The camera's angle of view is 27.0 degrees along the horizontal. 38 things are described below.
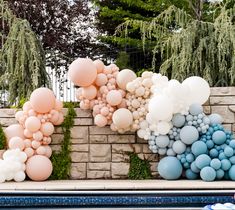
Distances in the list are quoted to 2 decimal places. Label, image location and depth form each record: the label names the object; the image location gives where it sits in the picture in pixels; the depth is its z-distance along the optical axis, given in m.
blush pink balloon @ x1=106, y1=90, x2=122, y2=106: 6.45
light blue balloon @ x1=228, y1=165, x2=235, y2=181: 6.18
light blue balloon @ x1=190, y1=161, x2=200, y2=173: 6.31
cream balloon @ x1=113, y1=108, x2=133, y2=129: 6.35
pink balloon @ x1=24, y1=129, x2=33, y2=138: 6.46
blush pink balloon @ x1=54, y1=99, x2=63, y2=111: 6.60
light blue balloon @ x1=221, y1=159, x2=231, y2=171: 6.20
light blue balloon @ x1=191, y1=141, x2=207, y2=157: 6.25
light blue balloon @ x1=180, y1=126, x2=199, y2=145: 6.29
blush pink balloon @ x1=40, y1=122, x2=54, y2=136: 6.45
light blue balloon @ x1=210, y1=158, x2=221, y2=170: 6.16
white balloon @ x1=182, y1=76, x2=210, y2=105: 6.50
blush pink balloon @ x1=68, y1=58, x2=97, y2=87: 6.42
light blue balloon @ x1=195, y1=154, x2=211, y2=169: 6.17
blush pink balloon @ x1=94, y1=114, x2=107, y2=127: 6.48
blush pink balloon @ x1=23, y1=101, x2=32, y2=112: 6.56
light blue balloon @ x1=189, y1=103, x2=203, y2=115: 6.41
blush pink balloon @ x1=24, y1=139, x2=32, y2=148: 6.46
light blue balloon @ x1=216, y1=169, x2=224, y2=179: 6.22
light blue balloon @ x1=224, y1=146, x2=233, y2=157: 6.20
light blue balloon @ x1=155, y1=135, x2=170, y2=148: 6.40
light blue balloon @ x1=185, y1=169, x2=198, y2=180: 6.41
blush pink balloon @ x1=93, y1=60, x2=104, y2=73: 6.65
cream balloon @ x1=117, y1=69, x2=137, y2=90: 6.55
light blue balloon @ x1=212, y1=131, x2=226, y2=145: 6.30
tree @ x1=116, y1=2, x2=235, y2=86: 8.29
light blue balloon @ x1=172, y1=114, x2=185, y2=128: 6.38
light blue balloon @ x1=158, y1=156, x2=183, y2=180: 6.30
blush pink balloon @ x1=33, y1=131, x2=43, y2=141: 6.43
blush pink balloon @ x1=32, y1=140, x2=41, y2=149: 6.45
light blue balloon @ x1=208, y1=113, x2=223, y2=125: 6.51
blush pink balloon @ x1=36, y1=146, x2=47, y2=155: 6.46
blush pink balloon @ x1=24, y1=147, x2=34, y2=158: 6.42
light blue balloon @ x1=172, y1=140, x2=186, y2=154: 6.34
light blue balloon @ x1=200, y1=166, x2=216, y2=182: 6.12
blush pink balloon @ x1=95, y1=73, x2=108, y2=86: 6.58
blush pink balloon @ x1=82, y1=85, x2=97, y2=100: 6.54
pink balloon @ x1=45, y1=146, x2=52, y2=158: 6.56
